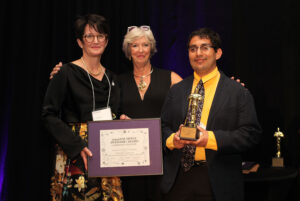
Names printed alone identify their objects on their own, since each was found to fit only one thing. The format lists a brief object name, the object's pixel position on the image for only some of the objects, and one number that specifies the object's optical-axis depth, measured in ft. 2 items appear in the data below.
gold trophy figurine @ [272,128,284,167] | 10.08
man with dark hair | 6.55
